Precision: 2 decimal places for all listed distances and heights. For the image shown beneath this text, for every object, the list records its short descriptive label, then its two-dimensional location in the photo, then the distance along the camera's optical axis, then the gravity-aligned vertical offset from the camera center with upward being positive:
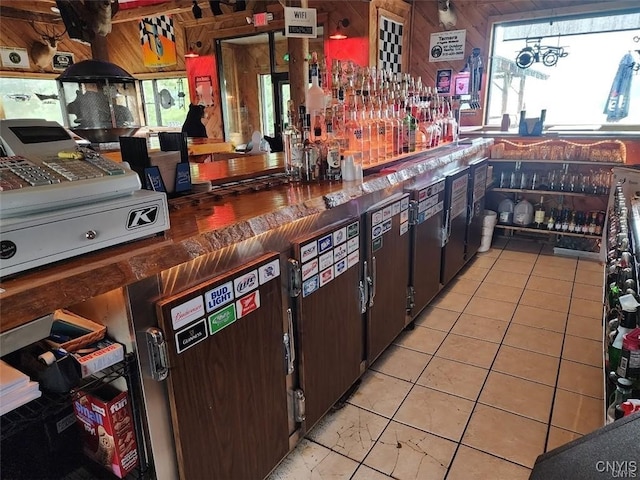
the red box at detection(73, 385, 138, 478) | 1.22 -0.86
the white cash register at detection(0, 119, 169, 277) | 0.91 -0.19
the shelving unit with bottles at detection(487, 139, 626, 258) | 4.28 -0.80
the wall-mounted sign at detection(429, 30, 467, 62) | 5.34 +0.72
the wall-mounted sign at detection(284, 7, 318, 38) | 2.62 +0.51
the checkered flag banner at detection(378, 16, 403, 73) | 5.68 +0.79
